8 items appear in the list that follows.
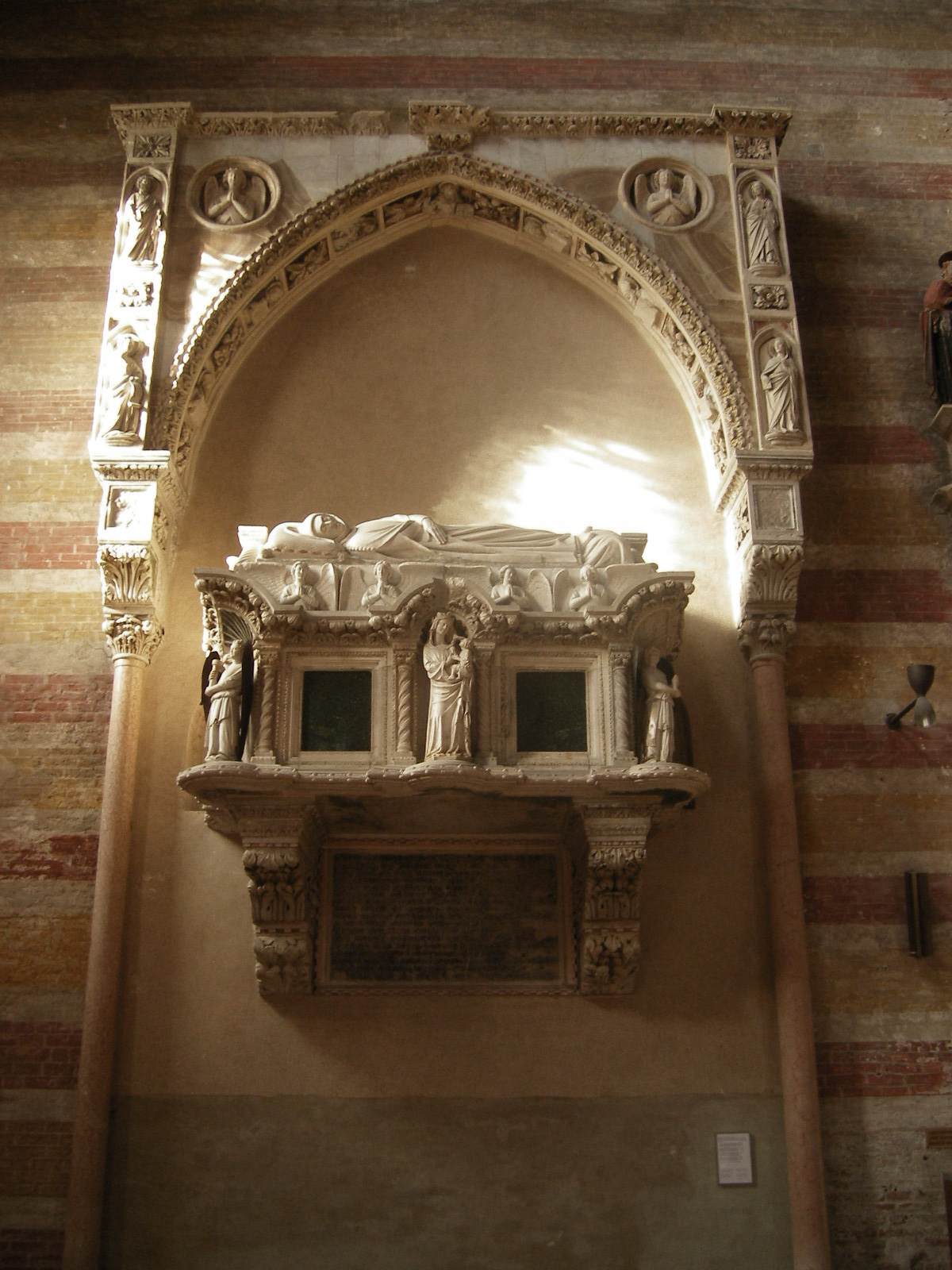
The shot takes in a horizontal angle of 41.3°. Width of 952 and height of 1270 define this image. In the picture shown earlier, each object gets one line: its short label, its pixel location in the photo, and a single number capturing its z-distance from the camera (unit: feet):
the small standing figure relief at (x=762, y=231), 27.61
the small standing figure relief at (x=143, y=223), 27.61
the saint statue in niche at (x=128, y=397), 25.66
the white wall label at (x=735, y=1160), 22.56
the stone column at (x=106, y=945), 21.84
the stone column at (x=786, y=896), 22.04
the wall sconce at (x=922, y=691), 23.44
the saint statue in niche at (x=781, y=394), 25.90
